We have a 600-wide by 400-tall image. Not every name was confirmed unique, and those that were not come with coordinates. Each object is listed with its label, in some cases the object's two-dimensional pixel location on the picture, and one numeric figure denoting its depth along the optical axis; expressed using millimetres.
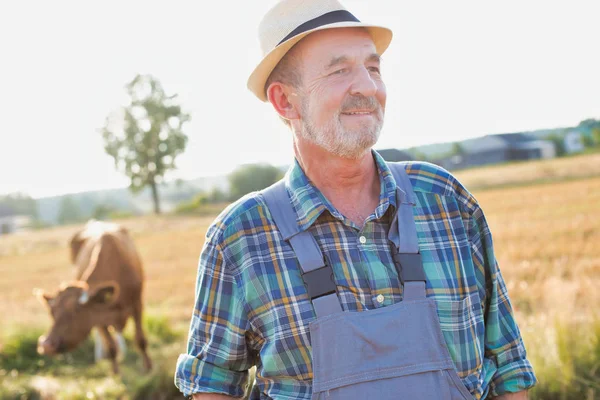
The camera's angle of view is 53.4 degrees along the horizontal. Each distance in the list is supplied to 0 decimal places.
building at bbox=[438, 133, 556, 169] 48750
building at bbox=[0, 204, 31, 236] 55500
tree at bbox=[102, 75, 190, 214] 53641
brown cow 6789
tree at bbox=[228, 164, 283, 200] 50250
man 1932
